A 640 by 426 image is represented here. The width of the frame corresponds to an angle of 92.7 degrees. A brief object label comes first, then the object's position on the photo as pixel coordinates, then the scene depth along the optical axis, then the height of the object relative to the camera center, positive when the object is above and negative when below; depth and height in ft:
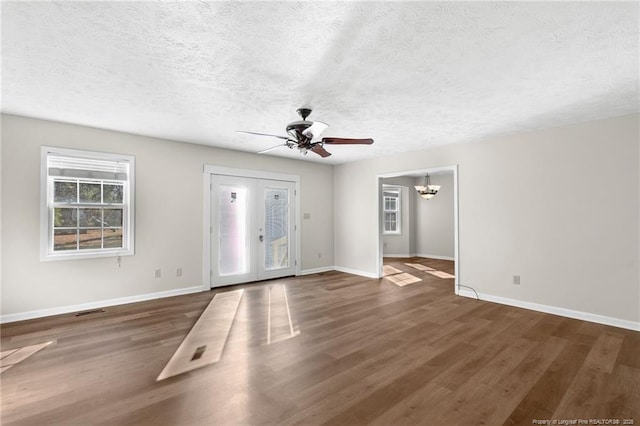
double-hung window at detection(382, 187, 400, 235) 32.14 +0.26
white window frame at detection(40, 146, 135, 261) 13.26 +0.31
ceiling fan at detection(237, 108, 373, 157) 11.35 +3.09
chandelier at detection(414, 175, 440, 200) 28.12 +2.25
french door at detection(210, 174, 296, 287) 18.63 -0.96
